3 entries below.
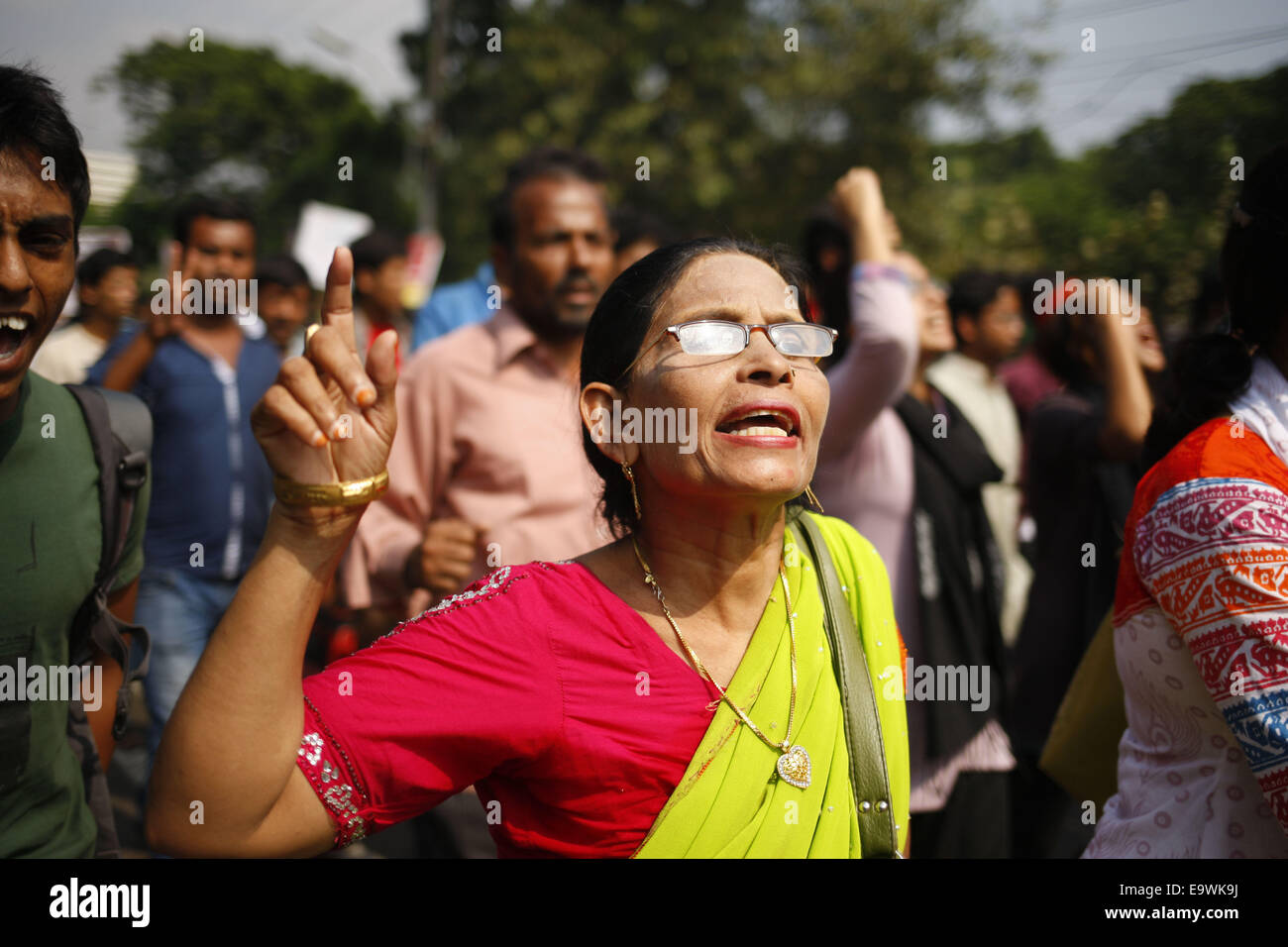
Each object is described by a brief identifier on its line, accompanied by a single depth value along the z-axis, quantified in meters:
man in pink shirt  3.19
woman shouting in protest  1.42
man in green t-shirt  1.93
